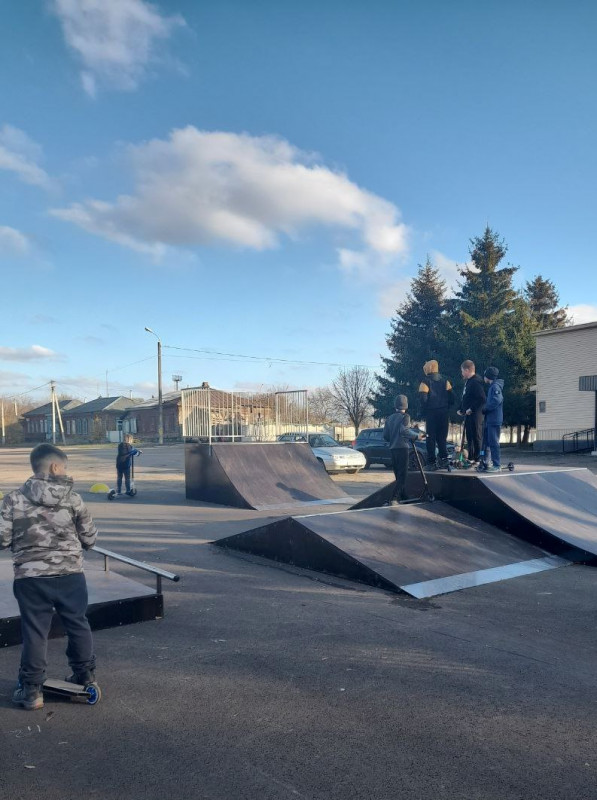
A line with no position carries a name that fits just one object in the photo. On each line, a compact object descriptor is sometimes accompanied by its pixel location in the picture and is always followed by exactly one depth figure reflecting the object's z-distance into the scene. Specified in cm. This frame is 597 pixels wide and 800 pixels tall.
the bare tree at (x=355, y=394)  6681
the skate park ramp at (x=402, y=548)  682
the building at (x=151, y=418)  7675
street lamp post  4842
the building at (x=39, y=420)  9919
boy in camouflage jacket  372
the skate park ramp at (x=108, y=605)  486
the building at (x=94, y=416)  8975
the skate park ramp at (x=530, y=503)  816
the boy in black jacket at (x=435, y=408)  966
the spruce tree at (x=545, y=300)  5312
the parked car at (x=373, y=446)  2477
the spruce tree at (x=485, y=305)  3925
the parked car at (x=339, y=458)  2188
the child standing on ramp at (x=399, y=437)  912
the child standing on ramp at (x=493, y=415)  960
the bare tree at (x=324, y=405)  7100
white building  3503
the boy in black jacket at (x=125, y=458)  1520
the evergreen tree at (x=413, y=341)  4284
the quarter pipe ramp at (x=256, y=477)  1407
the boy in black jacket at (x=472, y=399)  975
